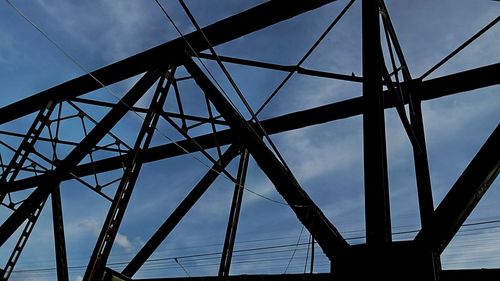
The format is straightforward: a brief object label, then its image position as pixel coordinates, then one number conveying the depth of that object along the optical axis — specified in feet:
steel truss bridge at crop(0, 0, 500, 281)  14.53
